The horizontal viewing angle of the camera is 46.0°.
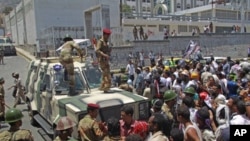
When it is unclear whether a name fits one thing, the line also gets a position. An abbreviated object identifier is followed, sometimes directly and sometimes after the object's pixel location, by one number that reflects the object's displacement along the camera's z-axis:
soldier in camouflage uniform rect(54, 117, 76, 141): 3.83
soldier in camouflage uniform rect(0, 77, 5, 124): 9.15
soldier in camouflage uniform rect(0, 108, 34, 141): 3.90
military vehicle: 6.13
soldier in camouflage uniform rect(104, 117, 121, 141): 4.14
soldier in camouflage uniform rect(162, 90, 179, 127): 4.95
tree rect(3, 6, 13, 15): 71.43
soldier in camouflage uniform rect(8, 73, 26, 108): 11.39
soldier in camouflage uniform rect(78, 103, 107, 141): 4.63
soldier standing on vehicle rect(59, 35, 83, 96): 6.80
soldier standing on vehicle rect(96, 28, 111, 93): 6.71
